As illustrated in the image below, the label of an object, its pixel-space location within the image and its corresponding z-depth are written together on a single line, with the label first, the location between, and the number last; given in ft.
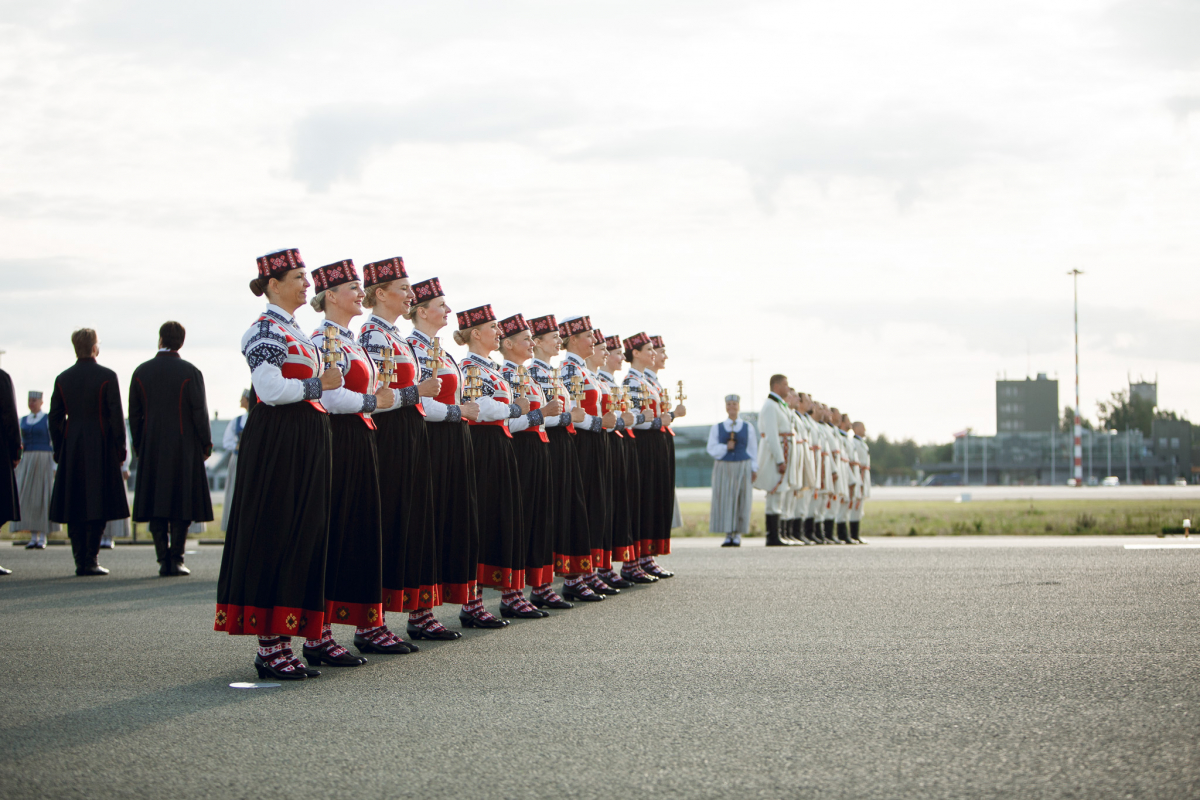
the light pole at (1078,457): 275.10
